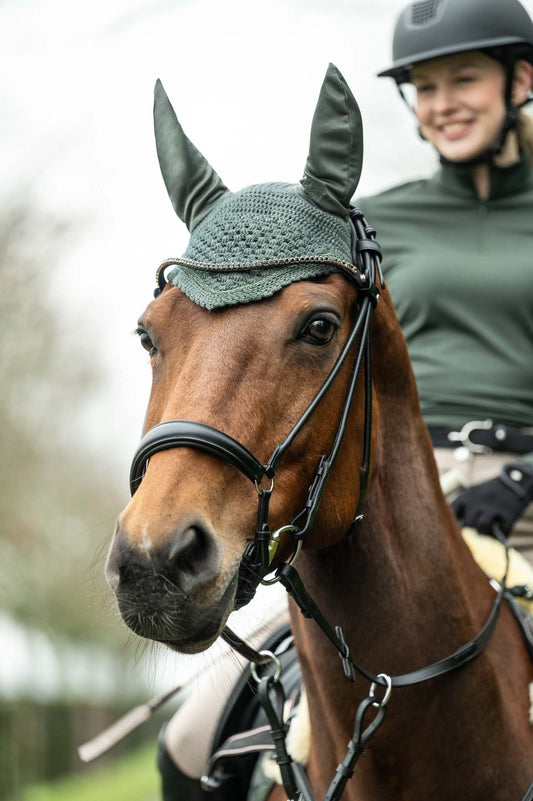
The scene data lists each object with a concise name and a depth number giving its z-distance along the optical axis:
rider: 8.93
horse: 5.11
